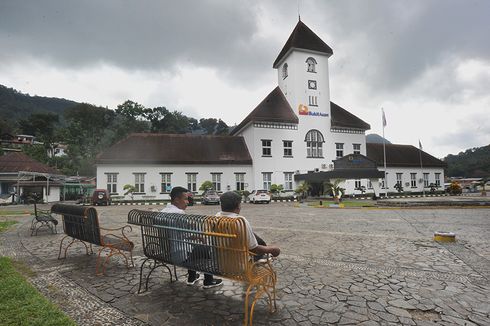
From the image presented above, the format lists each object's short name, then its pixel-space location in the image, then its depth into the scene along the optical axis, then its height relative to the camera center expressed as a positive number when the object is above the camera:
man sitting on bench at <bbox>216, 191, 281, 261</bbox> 3.81 -0.35
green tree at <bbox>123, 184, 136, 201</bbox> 27.09 -0.54
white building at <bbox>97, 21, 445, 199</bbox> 28.56 +3.52
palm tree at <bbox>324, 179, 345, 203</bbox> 21.36 -1.03
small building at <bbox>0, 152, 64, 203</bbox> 31.79 +0.70
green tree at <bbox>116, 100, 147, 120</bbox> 56.56 +15.28
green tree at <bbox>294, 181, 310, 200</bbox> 27.68 -1.10
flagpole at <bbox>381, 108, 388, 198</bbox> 28.75 +6.11
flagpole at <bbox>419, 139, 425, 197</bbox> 37.40 -0.42
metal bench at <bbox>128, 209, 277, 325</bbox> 3.14 -0.83
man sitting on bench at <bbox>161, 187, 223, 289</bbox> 4.28 -0.44
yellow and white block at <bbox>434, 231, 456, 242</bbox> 7.15 -1.59
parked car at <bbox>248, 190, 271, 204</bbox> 25.89 -1.58
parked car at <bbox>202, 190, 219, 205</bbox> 24.96 -1.50
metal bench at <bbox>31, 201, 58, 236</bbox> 9.06 -1.09
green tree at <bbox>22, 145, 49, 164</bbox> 50.97 +6.20
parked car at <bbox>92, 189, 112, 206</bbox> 24.59 -1.14
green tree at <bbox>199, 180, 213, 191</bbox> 28.55 -0.37
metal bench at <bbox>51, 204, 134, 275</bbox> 5.11 -0.91
